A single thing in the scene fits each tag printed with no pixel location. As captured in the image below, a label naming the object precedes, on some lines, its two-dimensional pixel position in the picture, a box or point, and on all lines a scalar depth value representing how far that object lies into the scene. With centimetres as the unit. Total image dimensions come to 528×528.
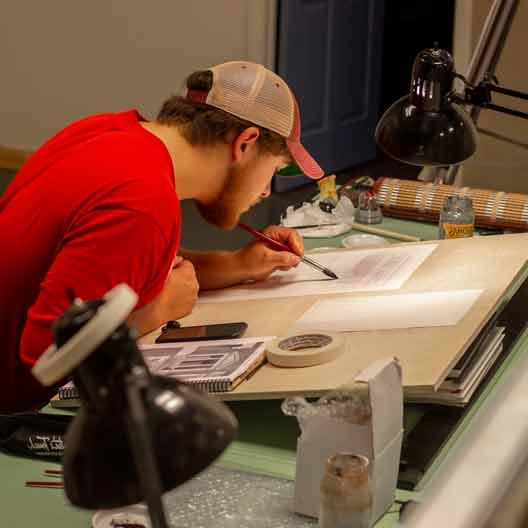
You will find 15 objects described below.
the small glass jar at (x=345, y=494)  241
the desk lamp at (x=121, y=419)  158
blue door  681
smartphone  290
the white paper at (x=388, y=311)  285
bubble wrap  249
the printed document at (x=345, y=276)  314
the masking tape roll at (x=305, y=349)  271
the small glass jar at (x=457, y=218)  350
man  285
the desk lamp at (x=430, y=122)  314
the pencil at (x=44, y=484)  260
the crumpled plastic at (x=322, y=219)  372
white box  245
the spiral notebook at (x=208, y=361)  268
